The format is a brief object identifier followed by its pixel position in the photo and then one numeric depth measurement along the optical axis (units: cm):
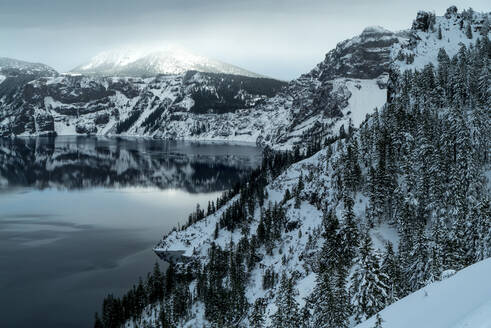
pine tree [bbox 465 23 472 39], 16834
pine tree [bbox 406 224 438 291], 5614
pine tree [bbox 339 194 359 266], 8344
